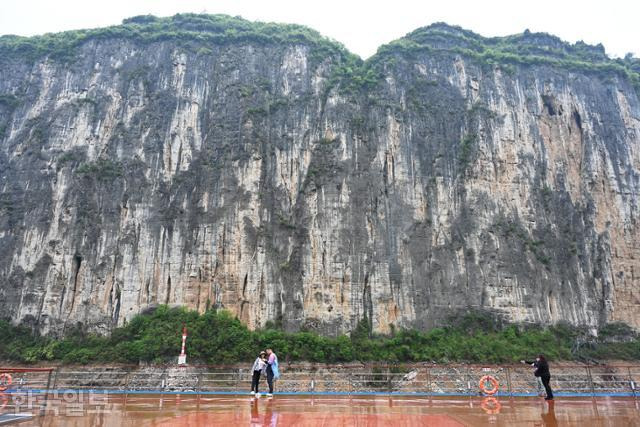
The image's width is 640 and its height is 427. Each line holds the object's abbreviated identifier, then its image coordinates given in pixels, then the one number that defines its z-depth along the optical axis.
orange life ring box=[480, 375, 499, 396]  14.08
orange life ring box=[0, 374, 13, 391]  15.46
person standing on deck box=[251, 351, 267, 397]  13.12
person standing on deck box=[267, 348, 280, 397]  13.05
